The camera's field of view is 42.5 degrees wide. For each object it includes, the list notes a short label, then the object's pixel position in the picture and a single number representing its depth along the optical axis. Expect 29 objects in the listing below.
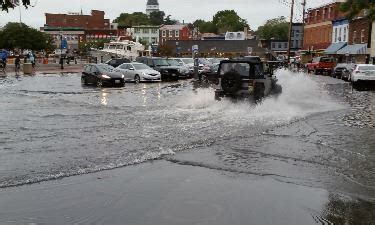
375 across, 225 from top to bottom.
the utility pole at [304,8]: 63.78
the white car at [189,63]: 39.72
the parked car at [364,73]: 29.16
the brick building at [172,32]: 145.88
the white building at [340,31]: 62.53
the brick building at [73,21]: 152.00
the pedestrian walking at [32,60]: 47.20
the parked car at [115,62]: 39.97
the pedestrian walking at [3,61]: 43.12
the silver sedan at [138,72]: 33.34
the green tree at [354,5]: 14.67
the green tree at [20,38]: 79.56
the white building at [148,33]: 145.00
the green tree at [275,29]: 161.82
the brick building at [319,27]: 69.50
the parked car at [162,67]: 36.12
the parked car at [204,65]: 38.01
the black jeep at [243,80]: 16.91
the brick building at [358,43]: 53.65
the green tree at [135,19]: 182.94
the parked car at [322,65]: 51.81
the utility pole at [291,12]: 60.47
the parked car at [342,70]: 39.69
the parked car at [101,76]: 28.78
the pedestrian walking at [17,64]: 43.97
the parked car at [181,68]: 37.38
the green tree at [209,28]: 191.40
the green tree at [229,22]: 173.62
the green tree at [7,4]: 6.36
